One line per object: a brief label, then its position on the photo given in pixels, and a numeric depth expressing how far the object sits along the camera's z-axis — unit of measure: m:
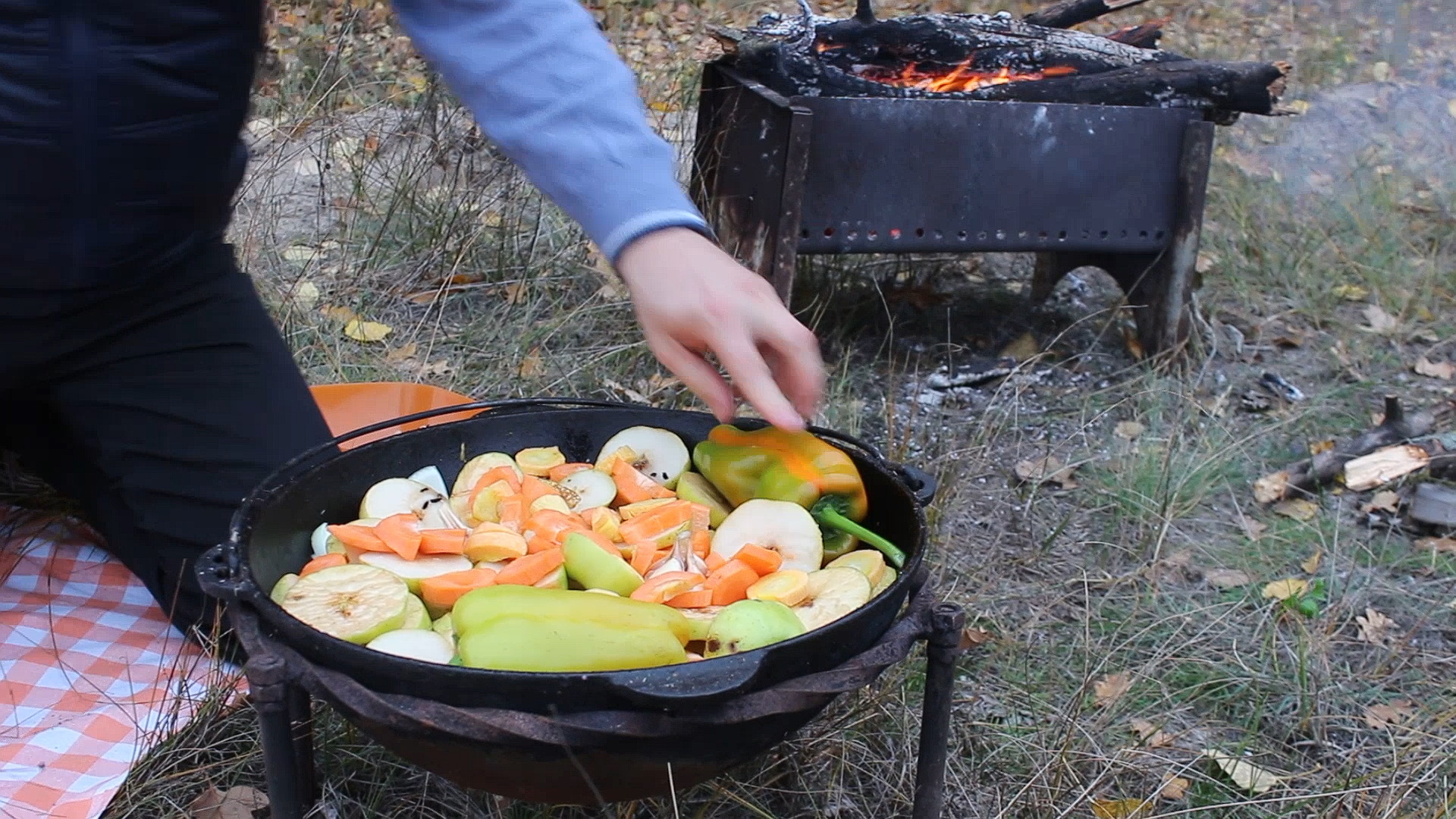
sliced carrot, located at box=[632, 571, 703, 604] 1.52
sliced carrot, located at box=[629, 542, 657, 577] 1.61
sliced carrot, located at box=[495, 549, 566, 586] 1.53
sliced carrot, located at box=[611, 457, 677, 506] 1.81
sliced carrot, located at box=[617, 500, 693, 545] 1.66
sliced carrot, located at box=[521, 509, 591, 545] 1.63
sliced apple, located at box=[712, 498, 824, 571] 1.64
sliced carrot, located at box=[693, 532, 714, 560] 1.67
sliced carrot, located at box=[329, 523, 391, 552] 1.60
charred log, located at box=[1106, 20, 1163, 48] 4.70
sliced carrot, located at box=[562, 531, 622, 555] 1.59
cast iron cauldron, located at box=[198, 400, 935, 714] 1.24
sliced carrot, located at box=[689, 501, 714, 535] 1.71
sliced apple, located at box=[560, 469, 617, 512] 1.77
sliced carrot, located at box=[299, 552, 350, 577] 1.59
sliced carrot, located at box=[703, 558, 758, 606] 1.55
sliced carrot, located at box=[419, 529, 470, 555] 1.62
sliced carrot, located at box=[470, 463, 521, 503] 1.78
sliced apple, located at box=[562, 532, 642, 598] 1.53
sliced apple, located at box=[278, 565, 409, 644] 1.43
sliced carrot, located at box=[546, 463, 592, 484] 1.83
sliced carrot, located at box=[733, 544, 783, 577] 1.58
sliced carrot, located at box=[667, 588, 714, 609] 1.53
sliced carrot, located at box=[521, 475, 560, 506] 1.74
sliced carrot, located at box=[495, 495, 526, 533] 1.70
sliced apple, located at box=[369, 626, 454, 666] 1.39
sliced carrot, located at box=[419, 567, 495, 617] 1.53
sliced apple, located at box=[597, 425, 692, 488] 1.88
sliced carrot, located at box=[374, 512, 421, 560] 1.59
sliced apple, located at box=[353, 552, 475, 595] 1.58
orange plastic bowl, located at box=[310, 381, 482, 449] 2.83
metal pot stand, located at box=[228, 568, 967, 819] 1.25
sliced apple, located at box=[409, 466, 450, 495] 1.86
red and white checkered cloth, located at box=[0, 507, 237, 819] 2.02
